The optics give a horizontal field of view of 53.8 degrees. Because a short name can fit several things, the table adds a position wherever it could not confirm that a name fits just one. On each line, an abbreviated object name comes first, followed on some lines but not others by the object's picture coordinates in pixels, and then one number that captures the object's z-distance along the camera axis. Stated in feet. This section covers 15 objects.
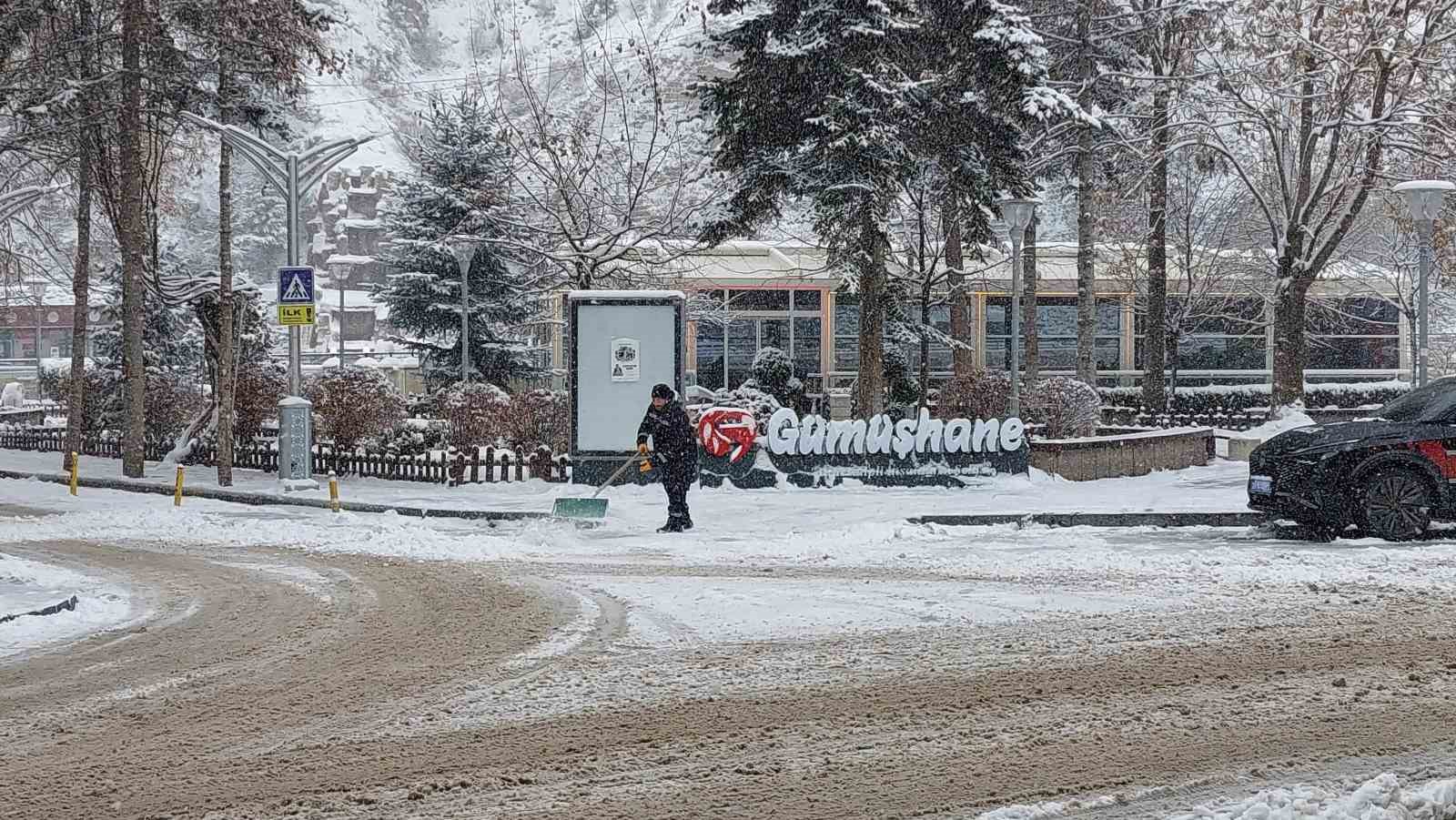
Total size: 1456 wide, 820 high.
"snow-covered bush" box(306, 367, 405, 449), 73.20
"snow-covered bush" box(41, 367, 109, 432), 95.40
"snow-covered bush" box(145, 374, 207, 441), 86.63
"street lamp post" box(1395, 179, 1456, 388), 54.54
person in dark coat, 49.03
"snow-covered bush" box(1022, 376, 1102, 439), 70.13
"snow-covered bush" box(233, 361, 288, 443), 77.61
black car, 43.50
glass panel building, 115.34
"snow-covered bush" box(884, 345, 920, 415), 88.94
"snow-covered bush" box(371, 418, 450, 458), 71.97
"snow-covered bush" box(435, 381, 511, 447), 69.51
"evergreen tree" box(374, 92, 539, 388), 103.65
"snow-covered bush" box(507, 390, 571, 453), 69.77
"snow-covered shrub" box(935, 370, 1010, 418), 73.05
